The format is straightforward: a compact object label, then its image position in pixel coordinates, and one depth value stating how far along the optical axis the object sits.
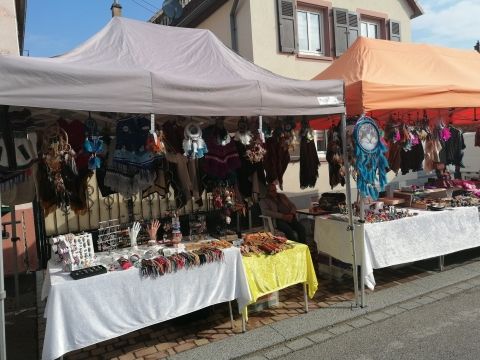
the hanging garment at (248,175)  4.84
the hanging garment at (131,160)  3.96
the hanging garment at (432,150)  6.25
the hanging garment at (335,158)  4.92
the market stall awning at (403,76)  4.31
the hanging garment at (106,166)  4.13
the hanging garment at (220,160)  4.61
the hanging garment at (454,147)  7.27
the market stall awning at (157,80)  2.67
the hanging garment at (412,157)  6.39
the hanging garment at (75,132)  3.75
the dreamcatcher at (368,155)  4.12
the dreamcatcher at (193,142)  3.81
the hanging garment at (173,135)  4.30
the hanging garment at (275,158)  5.08
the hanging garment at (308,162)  5.32
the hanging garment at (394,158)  6.25
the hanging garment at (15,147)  2.94
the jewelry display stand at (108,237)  3.86
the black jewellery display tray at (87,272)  3.04
